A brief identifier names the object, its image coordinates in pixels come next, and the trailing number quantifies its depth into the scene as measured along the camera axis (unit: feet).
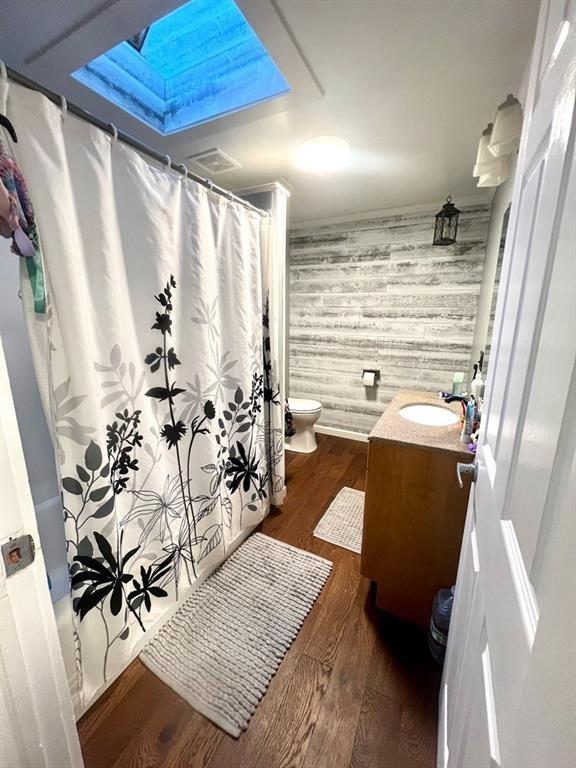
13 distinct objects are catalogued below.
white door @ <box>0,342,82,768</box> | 1.87
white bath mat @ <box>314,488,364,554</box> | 6.36
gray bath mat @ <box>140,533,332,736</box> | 3.81
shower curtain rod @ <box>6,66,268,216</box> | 2.66
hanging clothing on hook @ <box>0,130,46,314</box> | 2.27
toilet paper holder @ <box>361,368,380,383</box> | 9.82
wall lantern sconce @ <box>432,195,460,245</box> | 7.16
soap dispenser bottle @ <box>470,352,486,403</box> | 4.77
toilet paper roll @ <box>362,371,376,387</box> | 9.76
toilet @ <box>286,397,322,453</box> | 9.55
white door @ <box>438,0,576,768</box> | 1.01
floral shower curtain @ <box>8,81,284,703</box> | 3.00
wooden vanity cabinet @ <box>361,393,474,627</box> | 4.16
